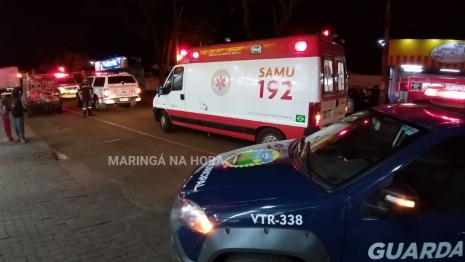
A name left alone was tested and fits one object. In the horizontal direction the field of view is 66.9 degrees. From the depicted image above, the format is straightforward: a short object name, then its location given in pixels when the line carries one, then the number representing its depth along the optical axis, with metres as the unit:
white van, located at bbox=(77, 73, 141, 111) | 16.52
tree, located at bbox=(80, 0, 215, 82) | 25.91
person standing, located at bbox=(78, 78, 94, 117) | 14.82
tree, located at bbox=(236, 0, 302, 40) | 17.16
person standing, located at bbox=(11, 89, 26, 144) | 9.74
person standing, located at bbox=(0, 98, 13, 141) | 9.88
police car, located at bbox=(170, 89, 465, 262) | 2.29
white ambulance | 7.14
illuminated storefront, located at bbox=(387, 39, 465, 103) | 8.26
